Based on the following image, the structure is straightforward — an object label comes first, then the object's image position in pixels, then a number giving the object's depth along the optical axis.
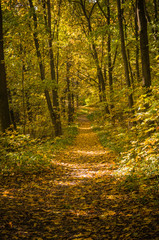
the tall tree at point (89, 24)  17.12
